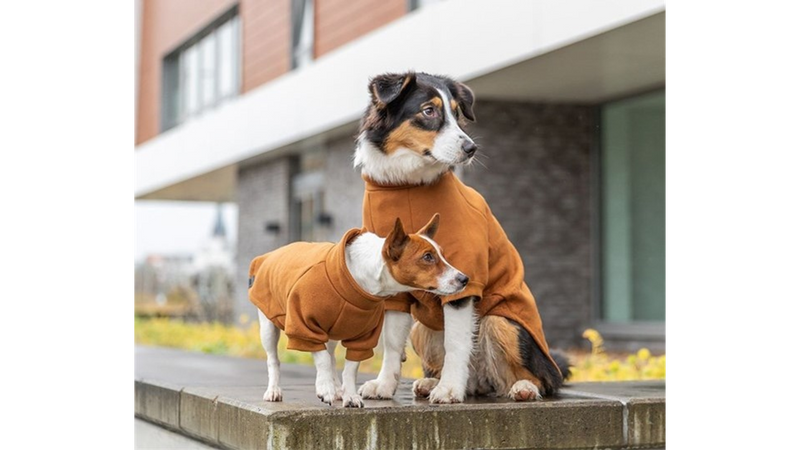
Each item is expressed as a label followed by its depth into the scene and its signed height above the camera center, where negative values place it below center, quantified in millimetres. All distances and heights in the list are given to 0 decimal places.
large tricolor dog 3918 +29
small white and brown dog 3666 -85
